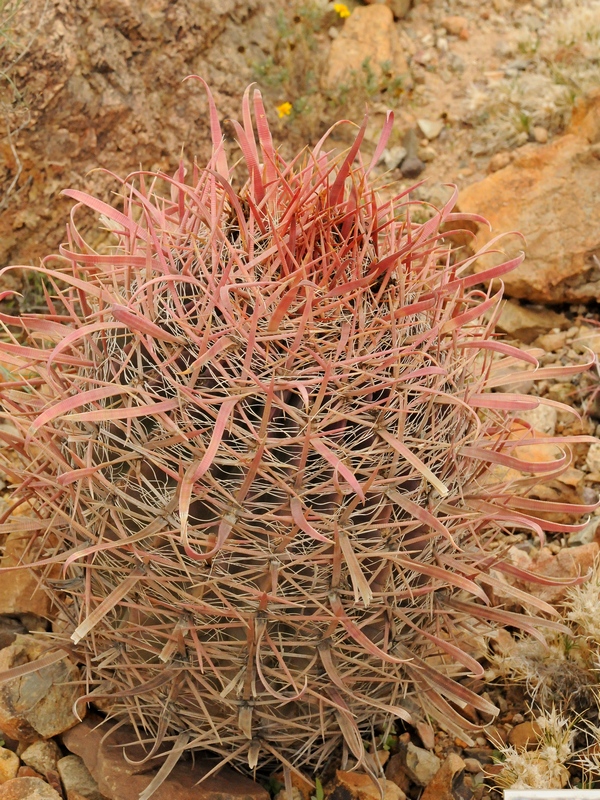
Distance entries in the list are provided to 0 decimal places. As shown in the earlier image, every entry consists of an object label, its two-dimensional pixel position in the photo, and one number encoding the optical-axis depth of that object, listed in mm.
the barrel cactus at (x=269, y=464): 1508
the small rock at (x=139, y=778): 1864
